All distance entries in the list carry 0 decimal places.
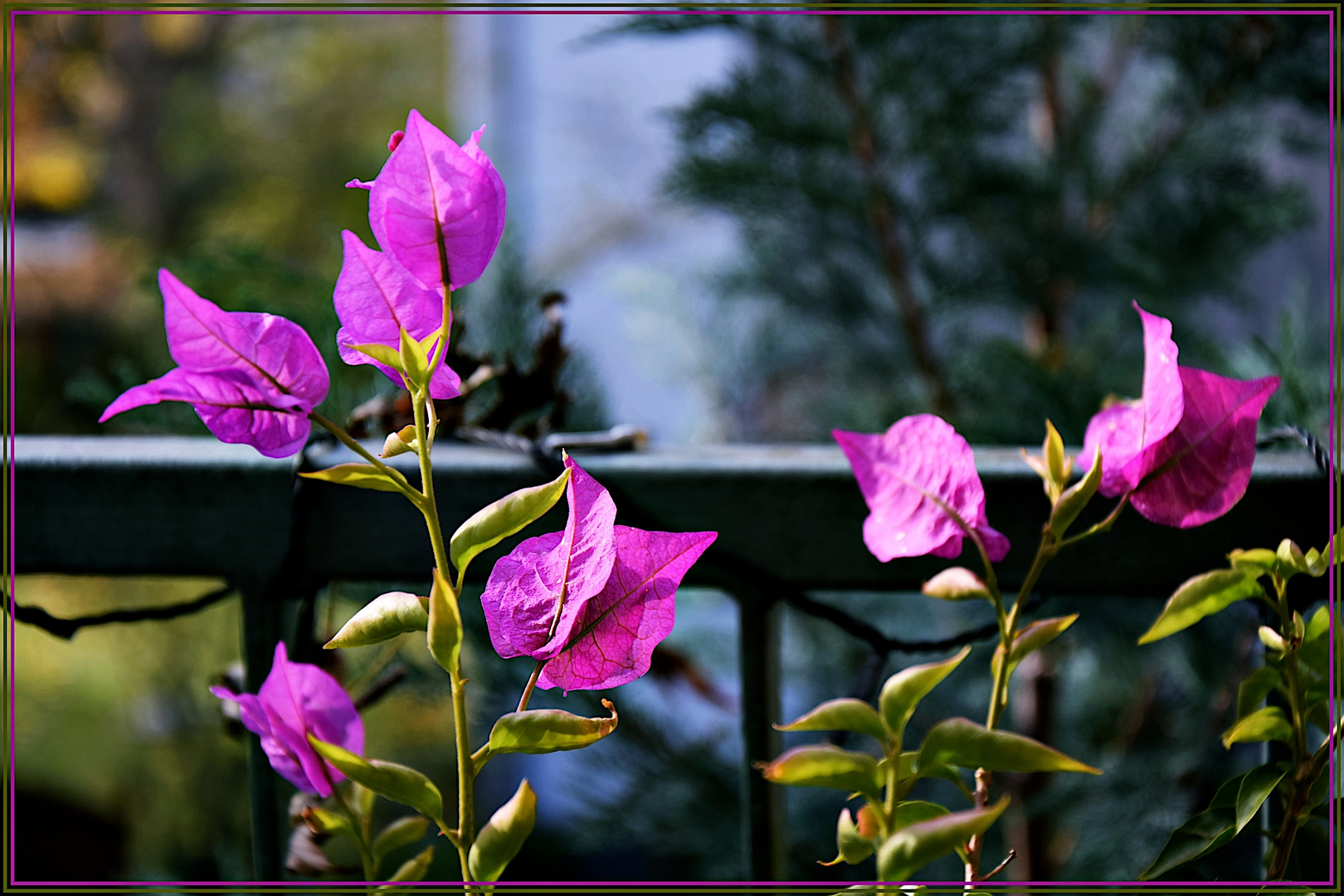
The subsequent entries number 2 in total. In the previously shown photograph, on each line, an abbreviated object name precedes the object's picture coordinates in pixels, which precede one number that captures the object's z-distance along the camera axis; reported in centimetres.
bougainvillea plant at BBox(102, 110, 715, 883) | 124
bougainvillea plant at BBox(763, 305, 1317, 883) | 126
